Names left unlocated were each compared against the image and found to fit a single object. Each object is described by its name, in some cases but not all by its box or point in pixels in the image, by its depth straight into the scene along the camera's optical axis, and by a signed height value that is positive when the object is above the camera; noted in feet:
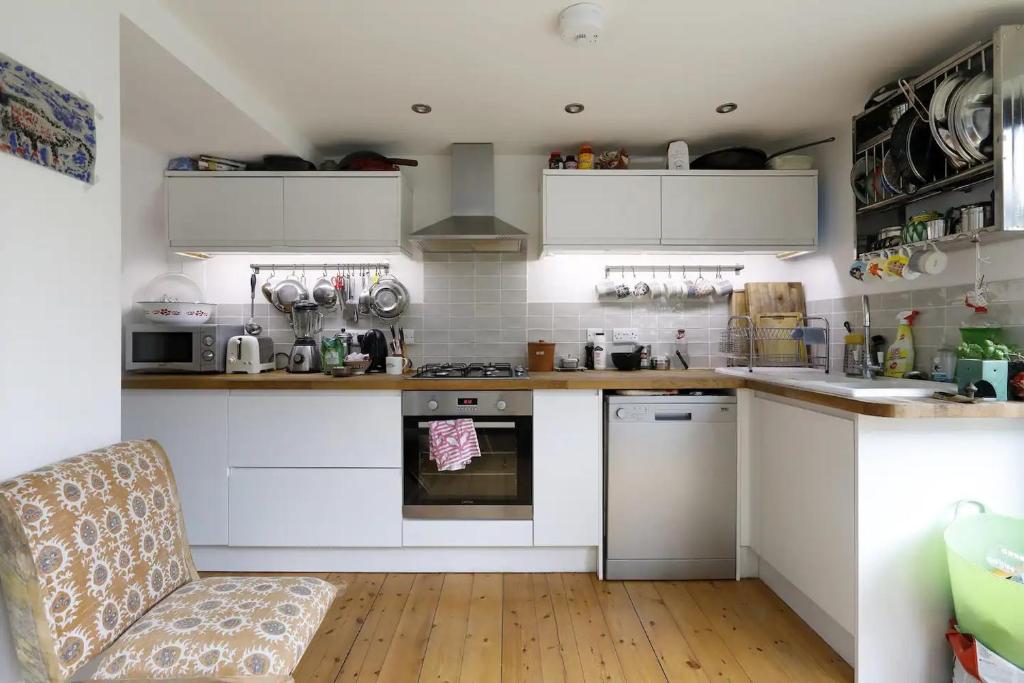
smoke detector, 5.63 +3.52
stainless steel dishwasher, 7.82 -2.25
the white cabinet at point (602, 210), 8.99 +2.26
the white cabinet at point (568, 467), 7.97 -2.01
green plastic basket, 4.62 -2.33
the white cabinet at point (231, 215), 8.95 +2.17
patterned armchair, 3.50 -2.00
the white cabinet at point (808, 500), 5.62 -2.05
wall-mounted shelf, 5.30 +2.07
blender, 9.02 +0.01
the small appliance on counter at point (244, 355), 8.59 -0.27
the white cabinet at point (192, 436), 7.87 -1.49
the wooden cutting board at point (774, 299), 9.70 +0.75
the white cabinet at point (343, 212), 8.97 +2.23
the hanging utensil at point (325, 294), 9.86 +0.86
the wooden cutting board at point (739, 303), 9.97 +0.69
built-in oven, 7.95 -1.95
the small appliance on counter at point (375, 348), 9.57 -0.18
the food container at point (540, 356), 9.59 -0.33
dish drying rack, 9.15 -0.18
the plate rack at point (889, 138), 5.60 +2.76
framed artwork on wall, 3.98 +1.83
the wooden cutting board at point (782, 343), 9.25 -0.09
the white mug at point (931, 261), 6.28 +0.96
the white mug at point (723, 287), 9.95 +1.00
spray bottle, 7.11 -0.16
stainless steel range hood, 9.39 +2.66
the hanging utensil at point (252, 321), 9.57 +0.34
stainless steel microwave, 8.27 -0.15
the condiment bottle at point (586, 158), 9.11 +3.23
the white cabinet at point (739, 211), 8.95 +2.22
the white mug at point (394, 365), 8.70 -0.45
